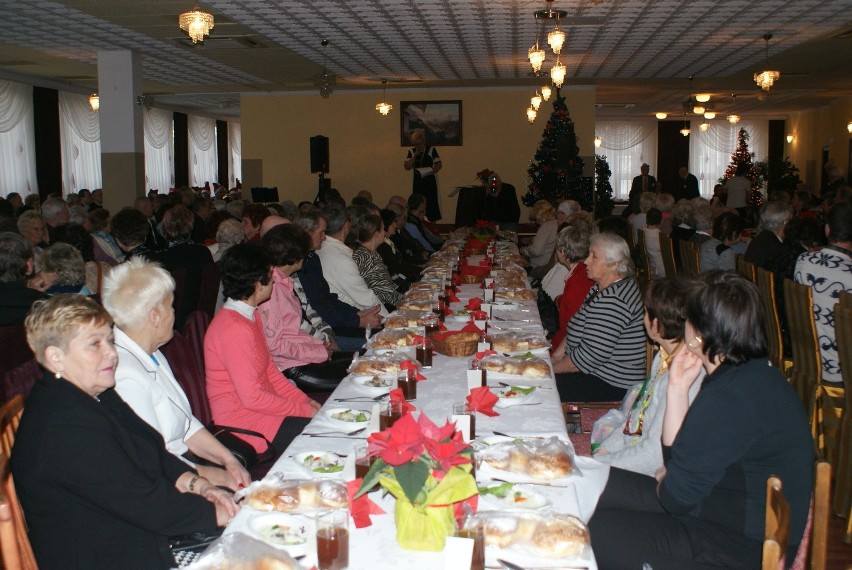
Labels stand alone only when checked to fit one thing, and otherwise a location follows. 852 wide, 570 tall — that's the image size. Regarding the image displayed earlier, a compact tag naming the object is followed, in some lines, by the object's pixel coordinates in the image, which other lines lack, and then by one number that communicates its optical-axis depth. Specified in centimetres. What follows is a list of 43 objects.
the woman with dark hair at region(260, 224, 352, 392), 415
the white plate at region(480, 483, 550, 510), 202
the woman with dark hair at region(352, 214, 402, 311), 620
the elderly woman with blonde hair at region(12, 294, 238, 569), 193
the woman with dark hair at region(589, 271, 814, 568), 212
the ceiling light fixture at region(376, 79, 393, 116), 1373
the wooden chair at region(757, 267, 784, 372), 468
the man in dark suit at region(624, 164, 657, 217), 1635
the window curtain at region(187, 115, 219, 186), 2167
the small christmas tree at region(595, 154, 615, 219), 1602
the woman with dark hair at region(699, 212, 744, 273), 671
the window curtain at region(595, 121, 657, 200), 2455
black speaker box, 1405
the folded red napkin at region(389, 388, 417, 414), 250
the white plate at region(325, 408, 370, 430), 267
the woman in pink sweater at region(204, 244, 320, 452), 321
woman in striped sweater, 394
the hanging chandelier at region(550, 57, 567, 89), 773
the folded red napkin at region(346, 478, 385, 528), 191
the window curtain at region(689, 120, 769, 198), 2448
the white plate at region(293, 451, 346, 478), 225
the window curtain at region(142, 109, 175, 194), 1903
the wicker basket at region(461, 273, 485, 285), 645
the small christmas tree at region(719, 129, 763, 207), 1662
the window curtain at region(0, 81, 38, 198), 1349
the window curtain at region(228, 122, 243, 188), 2442
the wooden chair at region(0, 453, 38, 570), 167
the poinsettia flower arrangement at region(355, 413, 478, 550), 167
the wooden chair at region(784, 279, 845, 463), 397
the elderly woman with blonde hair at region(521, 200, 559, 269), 865
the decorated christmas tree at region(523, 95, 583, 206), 1248
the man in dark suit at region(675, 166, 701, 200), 1673
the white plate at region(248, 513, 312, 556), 183
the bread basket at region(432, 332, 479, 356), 369
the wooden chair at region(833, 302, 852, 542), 345
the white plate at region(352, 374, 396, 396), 309
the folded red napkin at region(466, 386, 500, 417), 276
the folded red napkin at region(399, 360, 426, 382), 302
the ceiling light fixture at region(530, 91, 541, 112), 1251
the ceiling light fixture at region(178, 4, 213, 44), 670
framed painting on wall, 1527
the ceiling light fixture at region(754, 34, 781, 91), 965
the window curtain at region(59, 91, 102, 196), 1563
